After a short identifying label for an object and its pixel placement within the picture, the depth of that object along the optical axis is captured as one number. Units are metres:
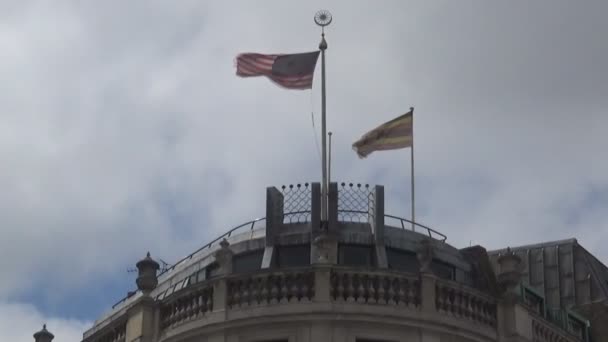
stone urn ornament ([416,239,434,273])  36.91
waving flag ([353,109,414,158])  43.44
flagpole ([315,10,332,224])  39.06
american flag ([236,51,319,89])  42.34
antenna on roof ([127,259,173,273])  44.08
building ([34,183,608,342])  35.72
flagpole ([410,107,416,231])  43.53
